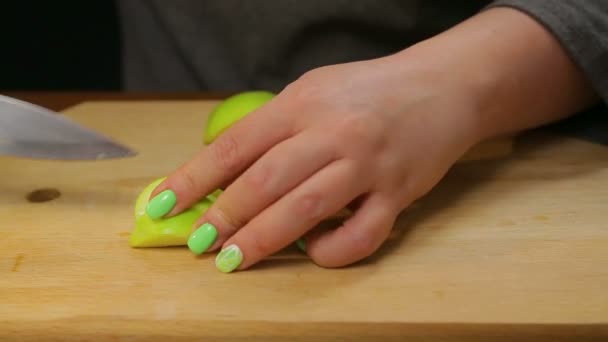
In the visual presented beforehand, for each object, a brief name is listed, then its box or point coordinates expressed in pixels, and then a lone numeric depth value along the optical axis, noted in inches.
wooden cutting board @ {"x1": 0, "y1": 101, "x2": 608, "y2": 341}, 18.1
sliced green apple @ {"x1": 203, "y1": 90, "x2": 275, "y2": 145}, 23.3
